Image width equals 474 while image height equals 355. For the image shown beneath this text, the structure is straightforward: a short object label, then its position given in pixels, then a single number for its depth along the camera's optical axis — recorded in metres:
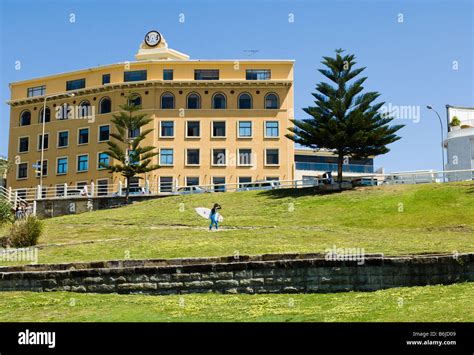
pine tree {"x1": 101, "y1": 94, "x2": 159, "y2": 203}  51.50
